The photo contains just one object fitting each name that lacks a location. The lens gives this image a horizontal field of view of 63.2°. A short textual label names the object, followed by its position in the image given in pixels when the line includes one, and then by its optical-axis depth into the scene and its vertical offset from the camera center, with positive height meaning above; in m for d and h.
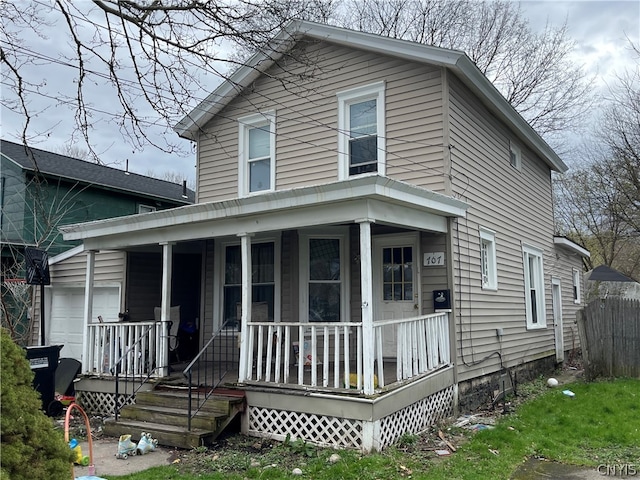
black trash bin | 8.16 -1.09
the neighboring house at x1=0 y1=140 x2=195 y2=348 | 11.70 +2.86
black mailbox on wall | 7.71 -0.02
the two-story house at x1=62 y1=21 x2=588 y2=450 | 6.42 +1.01
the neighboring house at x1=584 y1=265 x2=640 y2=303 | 14.95 +0.42
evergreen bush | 2.98 -0.78
